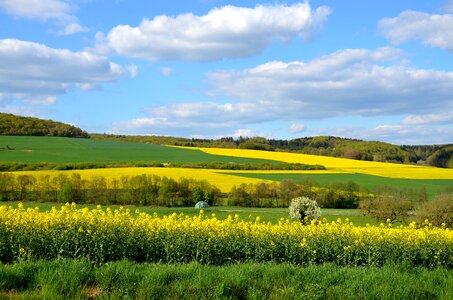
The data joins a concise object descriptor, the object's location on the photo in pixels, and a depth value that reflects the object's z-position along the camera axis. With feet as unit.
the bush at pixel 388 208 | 125.08
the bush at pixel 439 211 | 95.76
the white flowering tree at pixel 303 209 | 88.94
